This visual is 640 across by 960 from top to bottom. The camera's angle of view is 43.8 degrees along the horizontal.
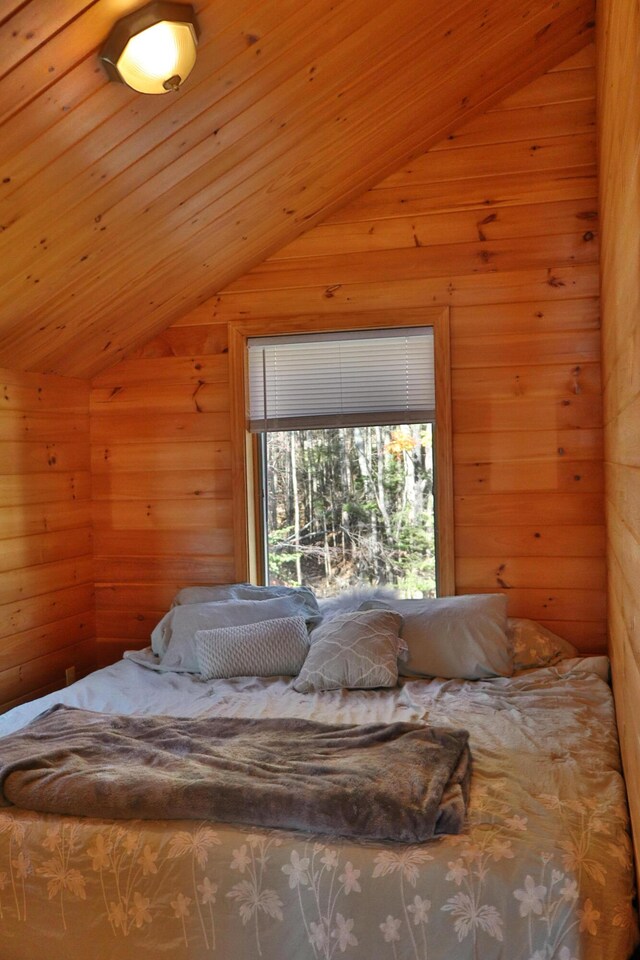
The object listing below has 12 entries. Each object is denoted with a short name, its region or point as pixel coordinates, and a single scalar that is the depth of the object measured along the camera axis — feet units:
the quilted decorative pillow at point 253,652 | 10.04
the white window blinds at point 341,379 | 11.39
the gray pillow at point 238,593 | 11.22
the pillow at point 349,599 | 11.08
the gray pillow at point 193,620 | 10.43
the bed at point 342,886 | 5.41
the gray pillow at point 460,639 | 9.64
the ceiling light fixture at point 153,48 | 6.01
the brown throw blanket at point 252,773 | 5.94
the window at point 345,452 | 11.37
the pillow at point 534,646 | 9.92
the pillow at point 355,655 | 9.38
